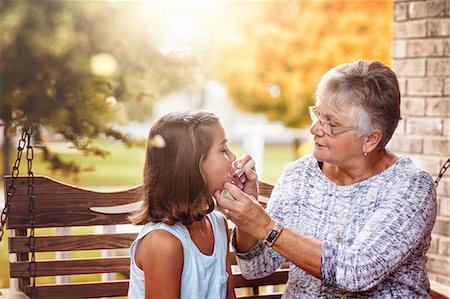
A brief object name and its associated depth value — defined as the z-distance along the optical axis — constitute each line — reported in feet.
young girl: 7.20
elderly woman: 7.21
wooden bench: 8.06
